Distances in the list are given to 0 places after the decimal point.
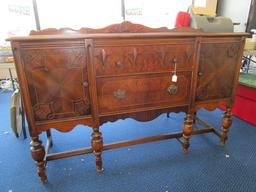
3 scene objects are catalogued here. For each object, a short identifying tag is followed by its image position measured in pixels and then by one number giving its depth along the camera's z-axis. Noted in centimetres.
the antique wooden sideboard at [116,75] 101
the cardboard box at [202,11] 181
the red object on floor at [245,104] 196
